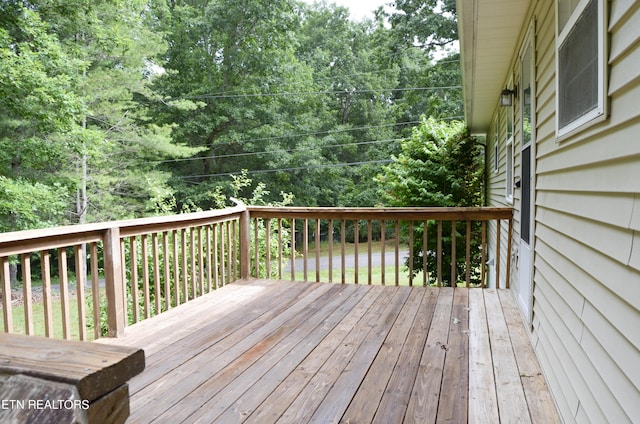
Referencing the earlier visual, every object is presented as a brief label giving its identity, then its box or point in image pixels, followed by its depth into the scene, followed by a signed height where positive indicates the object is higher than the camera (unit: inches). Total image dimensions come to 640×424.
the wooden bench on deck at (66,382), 25.2 -11.8
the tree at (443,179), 379.6 -1.3
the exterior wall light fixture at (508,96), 186.6 +33.7
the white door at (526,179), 128.5 -0.7
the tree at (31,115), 388.5 +58.8
